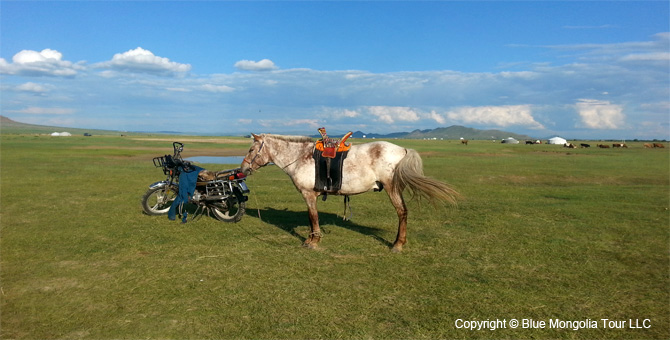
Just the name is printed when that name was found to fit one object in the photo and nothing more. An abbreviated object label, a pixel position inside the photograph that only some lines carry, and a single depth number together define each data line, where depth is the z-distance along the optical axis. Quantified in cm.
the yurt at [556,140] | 12838
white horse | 802
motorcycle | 1066
